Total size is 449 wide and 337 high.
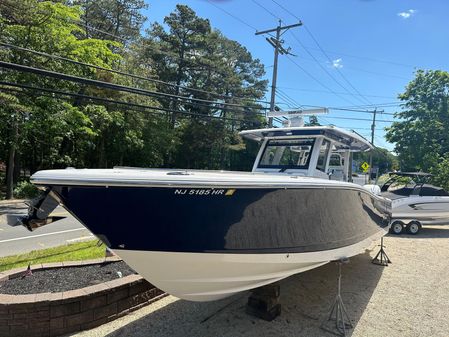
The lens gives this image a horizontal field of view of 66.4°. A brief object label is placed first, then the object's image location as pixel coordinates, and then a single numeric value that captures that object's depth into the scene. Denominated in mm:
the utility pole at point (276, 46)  17250
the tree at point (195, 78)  31109
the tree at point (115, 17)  26594
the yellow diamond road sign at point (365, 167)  27322
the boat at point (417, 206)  10930
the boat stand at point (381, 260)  7074
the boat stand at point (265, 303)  4211
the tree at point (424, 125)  20781
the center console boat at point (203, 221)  3158
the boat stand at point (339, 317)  4023
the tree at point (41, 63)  13992
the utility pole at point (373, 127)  38456
